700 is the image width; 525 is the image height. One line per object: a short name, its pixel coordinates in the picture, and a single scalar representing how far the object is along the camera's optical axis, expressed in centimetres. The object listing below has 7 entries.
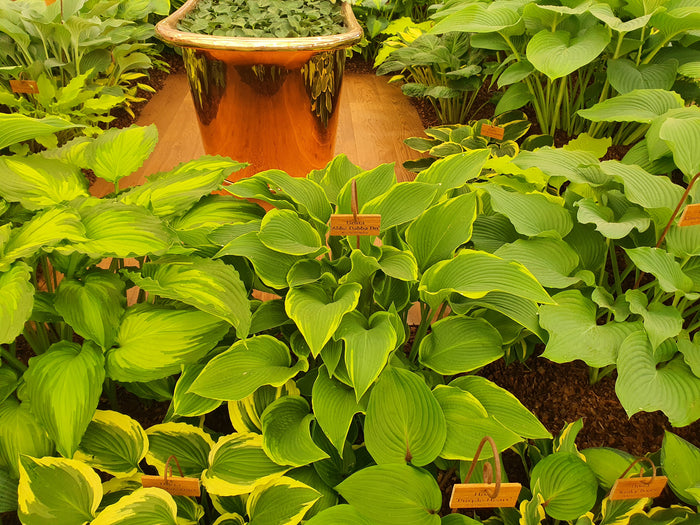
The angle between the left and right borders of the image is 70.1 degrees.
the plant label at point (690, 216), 98
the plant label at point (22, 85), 203
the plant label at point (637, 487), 84
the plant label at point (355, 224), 91
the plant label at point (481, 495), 72
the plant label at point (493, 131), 207
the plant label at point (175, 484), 81
